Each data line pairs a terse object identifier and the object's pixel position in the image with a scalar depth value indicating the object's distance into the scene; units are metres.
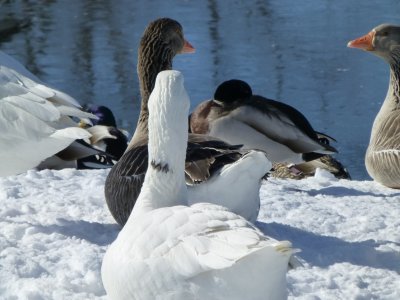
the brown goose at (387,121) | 13.36
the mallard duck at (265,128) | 15.23
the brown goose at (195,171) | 8.38
